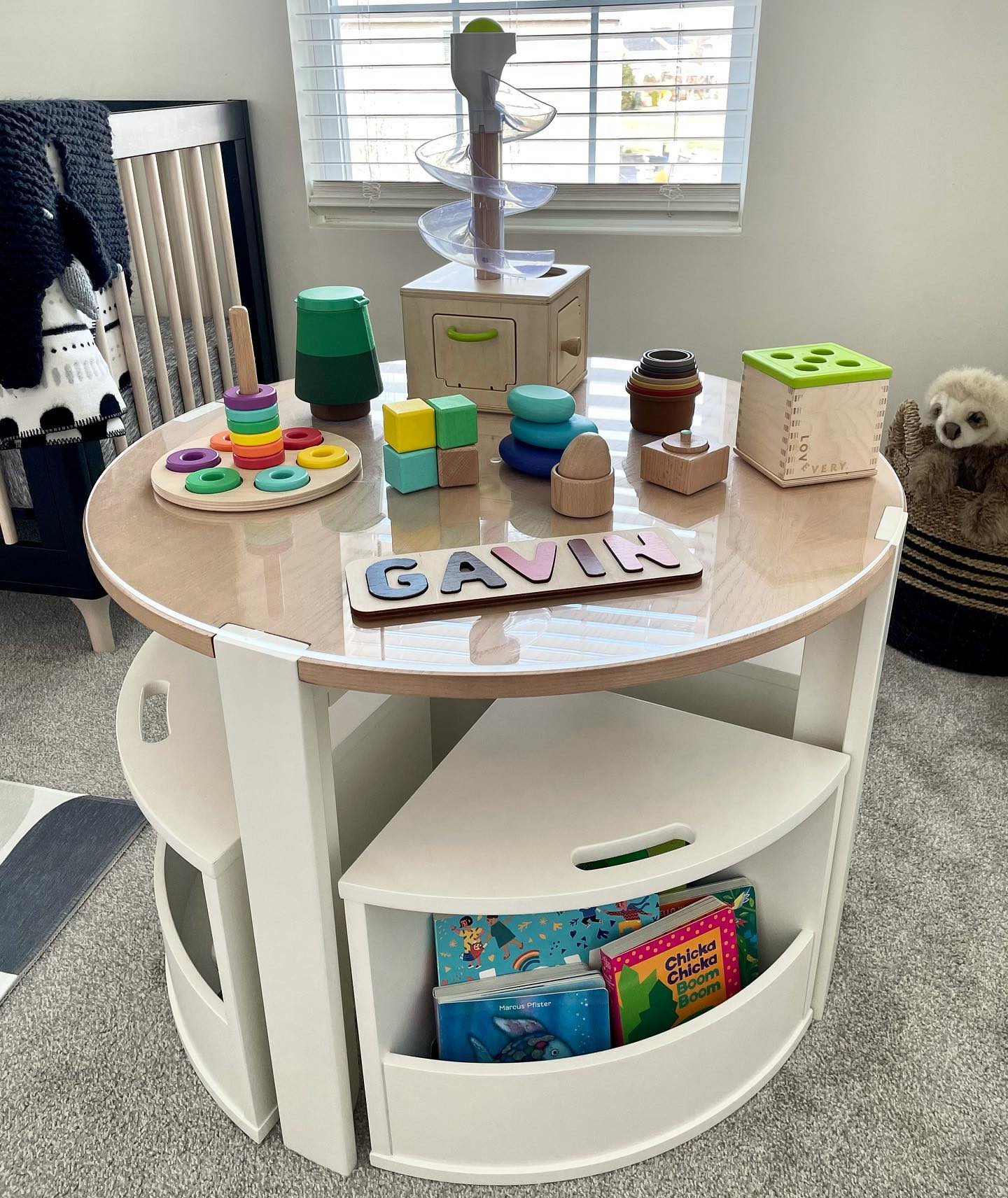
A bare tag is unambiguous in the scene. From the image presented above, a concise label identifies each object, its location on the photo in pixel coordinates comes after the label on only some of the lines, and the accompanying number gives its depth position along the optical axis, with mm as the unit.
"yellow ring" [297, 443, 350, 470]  1100
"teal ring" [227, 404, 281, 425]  1082
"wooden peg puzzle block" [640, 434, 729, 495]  1039
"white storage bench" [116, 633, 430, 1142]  919
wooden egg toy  975
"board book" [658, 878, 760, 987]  1064
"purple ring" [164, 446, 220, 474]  1093
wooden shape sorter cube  1007
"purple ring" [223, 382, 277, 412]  1083
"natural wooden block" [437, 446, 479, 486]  1056
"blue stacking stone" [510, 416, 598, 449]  1070
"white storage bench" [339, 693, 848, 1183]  865
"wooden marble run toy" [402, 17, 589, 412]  1227
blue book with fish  966
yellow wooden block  1023
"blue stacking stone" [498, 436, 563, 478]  1076
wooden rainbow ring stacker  1034
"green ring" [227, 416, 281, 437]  1086
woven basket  1705
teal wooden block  1041
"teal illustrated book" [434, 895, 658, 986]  968
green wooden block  1026
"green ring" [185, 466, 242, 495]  1038
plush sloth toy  1673
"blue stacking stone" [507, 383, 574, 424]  1061
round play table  782
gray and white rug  1261
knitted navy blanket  1461
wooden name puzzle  844
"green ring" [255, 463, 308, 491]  1039
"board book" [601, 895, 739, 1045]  981
